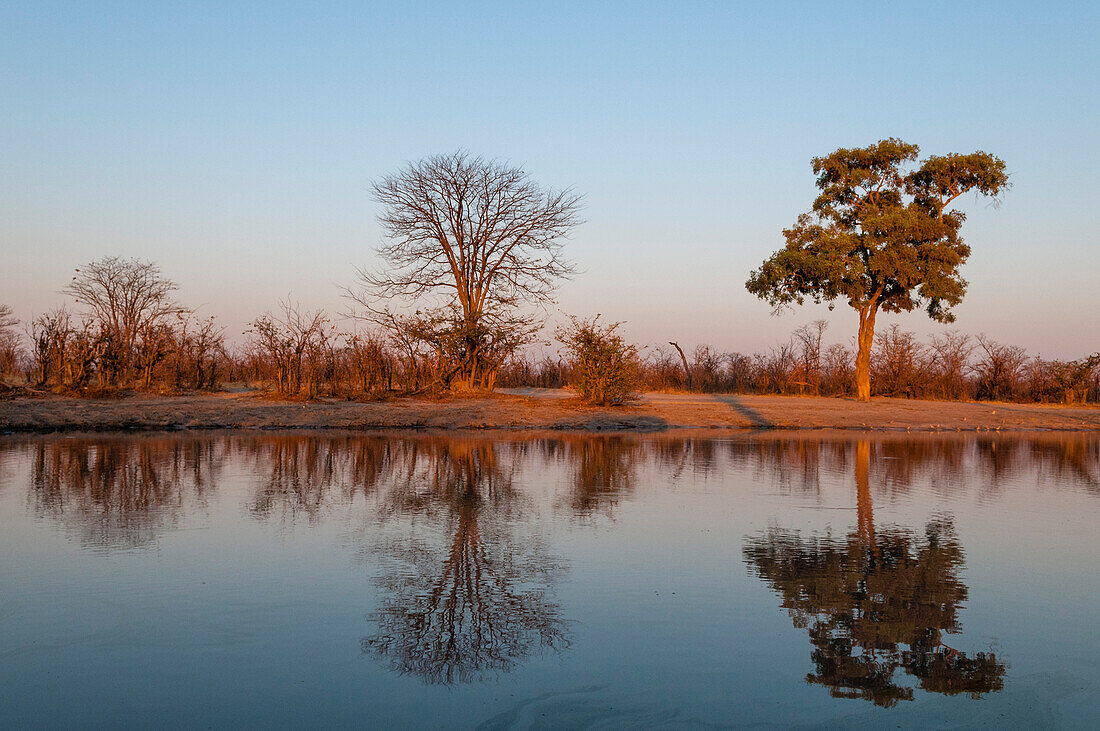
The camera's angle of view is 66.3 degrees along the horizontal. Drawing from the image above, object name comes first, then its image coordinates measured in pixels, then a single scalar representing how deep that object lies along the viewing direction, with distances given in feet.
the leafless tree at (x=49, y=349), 85.56
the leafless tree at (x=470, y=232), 102.94
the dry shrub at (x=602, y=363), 84.28
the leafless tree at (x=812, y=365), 120.16
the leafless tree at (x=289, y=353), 85.71
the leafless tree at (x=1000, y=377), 126.00
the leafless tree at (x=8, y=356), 107.10
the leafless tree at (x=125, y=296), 174.29
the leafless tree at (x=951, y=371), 123.44
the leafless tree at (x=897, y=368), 120.88
